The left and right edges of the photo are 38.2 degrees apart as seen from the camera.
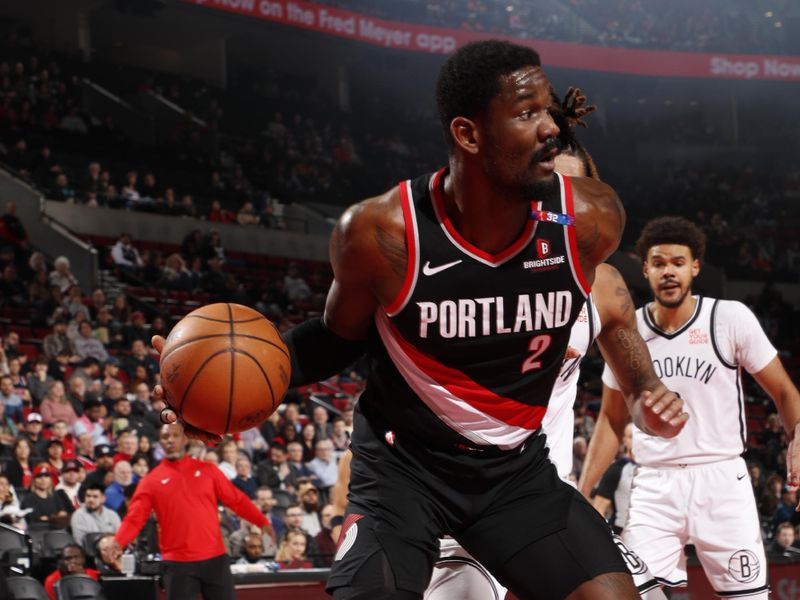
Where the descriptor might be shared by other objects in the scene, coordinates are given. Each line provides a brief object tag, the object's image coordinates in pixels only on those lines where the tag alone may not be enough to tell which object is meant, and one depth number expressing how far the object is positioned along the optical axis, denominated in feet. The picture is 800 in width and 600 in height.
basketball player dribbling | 9.57
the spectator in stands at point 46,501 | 29.91
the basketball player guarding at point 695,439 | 16.67
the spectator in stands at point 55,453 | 33.01
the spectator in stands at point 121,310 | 49.57
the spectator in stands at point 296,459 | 39.11
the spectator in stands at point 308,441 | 41.50
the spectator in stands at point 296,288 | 64.49
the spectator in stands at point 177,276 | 57.21
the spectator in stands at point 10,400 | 36.40
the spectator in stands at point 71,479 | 31.99
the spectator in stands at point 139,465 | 33.40
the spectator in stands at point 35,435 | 33.99
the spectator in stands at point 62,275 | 50.26
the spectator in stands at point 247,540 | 30.73
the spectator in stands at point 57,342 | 43.45
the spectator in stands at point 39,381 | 38.24
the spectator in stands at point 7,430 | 34.27
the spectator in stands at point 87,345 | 44.62
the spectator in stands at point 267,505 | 33.90
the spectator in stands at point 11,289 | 48.78
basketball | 10.10
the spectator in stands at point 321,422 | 42.53
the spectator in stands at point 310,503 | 34.68
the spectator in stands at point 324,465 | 39.78
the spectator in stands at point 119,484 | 31.50
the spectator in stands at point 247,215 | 70.64
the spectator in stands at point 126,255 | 58.08
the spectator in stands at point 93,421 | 36.73
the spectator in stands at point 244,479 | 35.91
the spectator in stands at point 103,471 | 31.50
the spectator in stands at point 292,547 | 30.89
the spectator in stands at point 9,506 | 27.96
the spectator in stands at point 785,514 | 40.14
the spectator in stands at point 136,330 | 47.73
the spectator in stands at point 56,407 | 36.86
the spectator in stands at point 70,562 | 25.11
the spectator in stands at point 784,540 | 35.17
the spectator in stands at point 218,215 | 69.41
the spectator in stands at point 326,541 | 32.17
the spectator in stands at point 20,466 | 31.68
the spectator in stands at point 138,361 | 43.96
